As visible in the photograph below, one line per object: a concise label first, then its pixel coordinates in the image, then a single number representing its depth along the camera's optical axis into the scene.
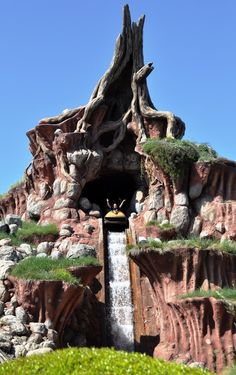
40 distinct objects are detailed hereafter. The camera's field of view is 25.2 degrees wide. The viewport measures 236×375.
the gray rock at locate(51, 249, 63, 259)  15.72
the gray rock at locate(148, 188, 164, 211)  21.11
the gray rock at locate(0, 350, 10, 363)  10.69
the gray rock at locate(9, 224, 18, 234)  18.88
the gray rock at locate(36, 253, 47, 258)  15.32
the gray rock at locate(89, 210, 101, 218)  21.81
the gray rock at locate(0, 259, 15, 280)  14.11
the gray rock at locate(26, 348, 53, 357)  11.23
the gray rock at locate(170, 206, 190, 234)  19.81
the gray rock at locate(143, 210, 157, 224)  20.64
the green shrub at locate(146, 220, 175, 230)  19.70
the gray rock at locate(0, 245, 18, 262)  15.08
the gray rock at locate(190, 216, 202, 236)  19.72
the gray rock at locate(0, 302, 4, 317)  13.10
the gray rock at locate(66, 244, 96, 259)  16.27
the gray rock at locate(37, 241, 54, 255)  17.80
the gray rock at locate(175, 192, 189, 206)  20.20
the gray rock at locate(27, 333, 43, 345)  12.23
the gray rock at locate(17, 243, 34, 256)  16.30
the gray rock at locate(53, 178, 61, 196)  21.80
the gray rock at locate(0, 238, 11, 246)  16.51
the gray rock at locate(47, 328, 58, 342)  12.84
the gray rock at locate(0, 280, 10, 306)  13.69
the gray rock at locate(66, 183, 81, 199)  21.42
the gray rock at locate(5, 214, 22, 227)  19.75
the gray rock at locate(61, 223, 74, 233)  19.84
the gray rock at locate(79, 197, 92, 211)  22.22
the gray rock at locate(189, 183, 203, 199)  20.33
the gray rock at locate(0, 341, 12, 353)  11.53
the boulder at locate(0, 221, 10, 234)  18.59
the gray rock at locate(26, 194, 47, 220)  22.16
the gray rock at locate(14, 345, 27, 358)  11.49
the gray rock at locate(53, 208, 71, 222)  20.69
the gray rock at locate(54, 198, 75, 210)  21.19
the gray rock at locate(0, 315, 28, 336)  12.34
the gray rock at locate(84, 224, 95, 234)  20.05
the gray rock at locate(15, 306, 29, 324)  12.97
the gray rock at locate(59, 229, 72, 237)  19.47
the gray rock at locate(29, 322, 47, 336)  12.67
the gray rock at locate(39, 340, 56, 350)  12.21
